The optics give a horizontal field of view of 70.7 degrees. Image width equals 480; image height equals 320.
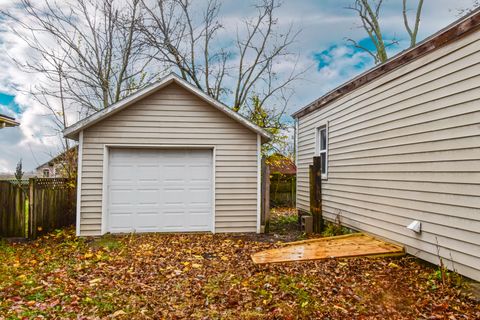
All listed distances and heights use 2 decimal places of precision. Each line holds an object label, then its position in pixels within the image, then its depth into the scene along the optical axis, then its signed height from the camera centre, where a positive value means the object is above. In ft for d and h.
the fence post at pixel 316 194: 30.04 -1.92
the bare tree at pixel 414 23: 54.03 +24.79
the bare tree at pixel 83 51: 45.93 +17.64
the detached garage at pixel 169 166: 27.71 +0.43
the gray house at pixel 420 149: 15.19 +1.44
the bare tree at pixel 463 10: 47.49 +23.27
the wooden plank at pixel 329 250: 19.27 -4.69
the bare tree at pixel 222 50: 57.62 +21.63
